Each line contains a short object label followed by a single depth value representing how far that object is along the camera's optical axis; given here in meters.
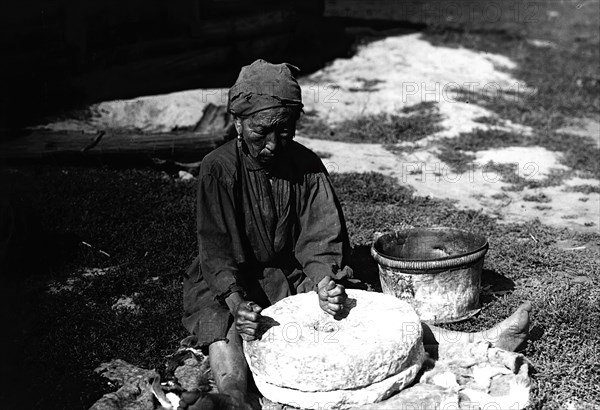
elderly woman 3.66
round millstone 3.27
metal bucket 4.26
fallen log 7.28
